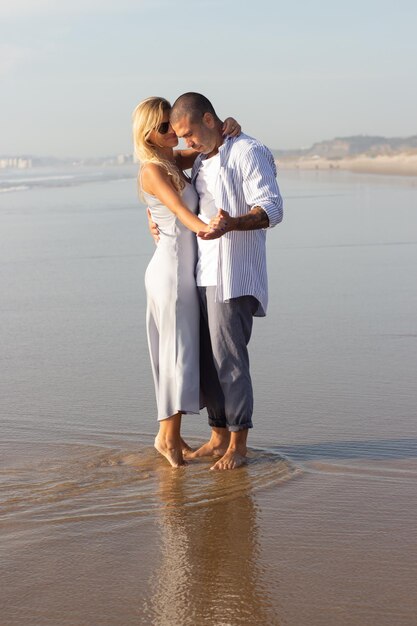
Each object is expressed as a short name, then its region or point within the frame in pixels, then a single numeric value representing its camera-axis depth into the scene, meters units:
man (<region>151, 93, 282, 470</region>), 4.34
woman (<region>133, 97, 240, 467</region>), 4.50
